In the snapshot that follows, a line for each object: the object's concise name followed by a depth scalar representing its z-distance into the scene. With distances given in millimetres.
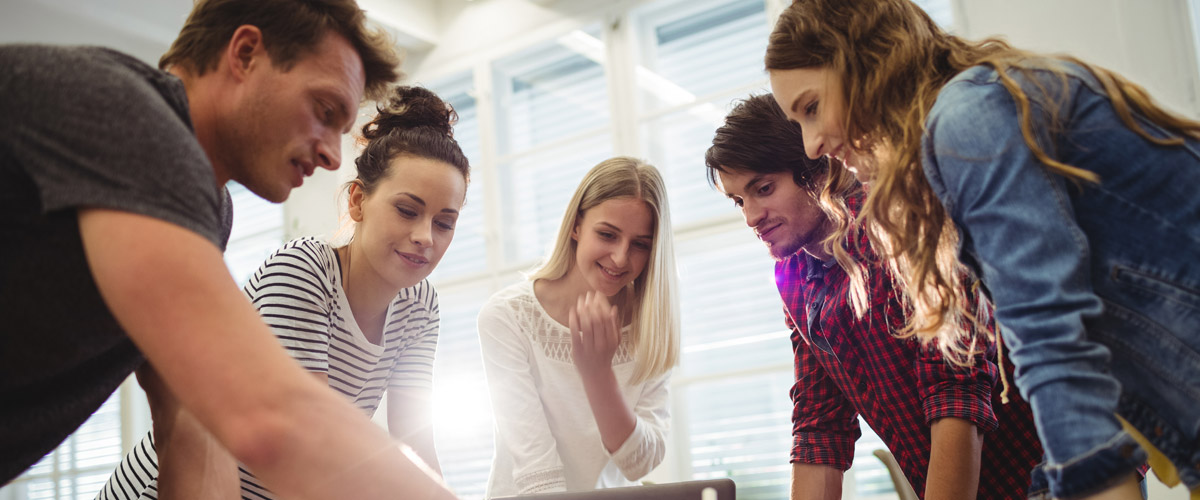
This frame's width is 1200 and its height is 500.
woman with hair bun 1450
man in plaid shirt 1352
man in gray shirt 597
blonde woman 1958
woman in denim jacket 756
